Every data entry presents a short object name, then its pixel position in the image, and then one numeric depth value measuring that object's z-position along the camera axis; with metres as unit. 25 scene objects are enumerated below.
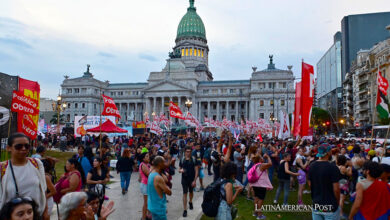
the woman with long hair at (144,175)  7.50
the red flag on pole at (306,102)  9.47
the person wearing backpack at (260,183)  7.64
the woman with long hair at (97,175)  6.67
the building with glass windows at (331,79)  93.81
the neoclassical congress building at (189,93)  76.50
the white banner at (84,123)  24.75
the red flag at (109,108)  16.14
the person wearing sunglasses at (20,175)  3.74
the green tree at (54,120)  71.36
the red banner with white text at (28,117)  10.05
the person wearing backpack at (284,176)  8.80
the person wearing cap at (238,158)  11.13
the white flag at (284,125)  22.22
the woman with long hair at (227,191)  4.69
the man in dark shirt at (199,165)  9.68
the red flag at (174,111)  22.05
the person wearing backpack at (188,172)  8.51
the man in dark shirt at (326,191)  5.23
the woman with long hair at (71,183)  5.31
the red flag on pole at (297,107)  11.51
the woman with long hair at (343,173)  6.97
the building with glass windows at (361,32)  79.31
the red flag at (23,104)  9.77
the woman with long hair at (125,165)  10.43
